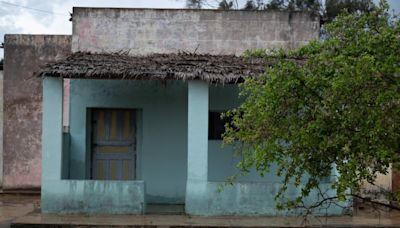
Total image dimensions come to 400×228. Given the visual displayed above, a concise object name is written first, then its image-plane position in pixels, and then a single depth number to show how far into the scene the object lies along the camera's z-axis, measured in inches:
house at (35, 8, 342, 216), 463.2
